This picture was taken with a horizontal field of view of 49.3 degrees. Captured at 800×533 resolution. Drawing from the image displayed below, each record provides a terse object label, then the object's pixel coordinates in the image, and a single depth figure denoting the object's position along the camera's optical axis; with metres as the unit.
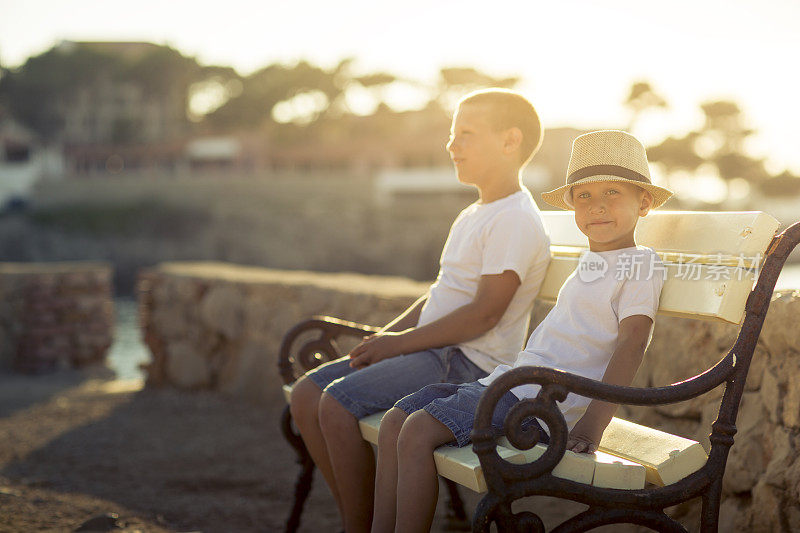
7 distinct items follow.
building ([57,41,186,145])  47.50
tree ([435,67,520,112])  45.44
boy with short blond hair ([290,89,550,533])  2.34
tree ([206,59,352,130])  43.06
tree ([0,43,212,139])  45.97
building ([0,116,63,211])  47.47
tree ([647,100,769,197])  48.53
